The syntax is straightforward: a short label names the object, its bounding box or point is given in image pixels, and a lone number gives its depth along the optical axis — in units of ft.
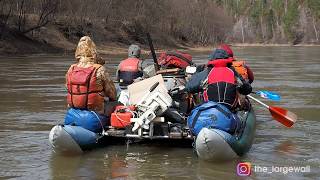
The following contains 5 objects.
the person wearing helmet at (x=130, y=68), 50.25
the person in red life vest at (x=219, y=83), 37.10
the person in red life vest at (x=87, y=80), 38.74
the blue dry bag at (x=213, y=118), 35.91
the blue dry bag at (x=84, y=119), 39.08
